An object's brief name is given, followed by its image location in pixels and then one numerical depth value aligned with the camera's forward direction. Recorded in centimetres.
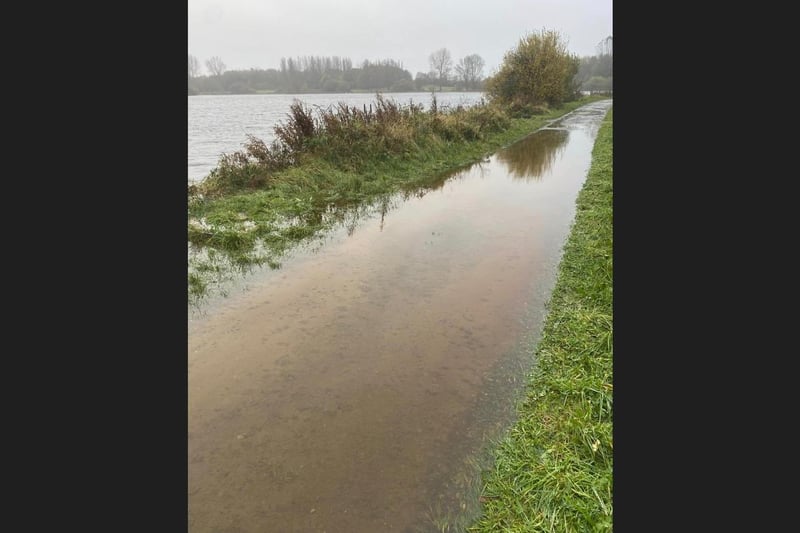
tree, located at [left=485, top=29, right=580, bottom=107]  3600
